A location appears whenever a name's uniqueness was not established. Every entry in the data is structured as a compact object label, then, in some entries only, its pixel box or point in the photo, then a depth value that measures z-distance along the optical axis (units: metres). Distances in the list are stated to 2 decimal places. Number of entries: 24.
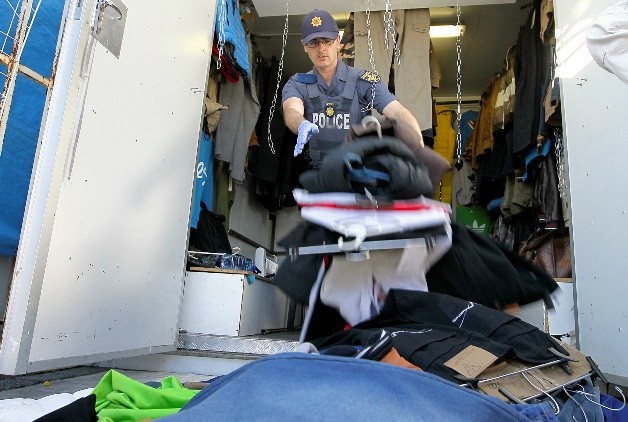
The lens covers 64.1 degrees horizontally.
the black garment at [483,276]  1.00
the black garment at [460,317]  0.90
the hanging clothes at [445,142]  4.37
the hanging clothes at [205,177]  3.08
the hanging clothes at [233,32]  2.92
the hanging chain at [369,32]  3.41
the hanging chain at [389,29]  3.48
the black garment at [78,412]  0.76
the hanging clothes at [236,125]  3.34
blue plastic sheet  1.95
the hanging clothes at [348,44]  3.55
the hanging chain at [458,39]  3.50
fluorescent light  3.79
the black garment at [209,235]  3.18
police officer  1.88
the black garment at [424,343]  0.76
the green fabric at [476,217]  4.22
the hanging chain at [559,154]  2.88
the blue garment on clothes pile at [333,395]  0.42
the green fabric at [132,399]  0.85
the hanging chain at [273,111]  3.57
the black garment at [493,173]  3.76
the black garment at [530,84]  3.15
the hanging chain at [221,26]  2.91
